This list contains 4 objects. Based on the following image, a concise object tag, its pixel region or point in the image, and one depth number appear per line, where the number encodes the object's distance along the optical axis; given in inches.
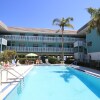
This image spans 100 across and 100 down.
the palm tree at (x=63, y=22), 666.2
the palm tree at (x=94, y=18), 368.1
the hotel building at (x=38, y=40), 694.2
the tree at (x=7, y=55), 521.7
